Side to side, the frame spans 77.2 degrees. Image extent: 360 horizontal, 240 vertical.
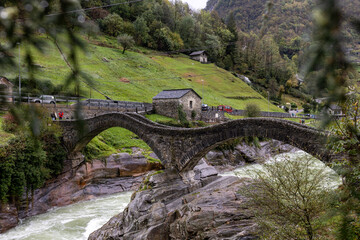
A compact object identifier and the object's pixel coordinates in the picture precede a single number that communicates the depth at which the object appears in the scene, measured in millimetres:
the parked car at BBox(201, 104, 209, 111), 41953
